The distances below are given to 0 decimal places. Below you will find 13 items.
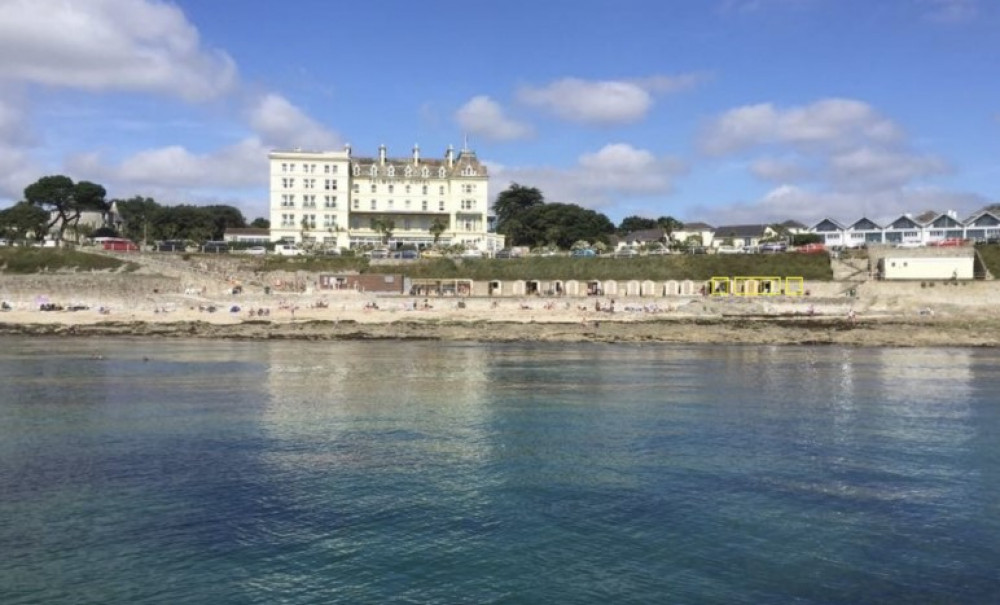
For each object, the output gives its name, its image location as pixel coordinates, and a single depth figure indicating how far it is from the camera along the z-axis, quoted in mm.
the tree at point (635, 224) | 159250
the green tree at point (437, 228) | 93625
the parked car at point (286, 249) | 80862
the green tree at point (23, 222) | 94375
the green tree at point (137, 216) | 118088
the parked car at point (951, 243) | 73644
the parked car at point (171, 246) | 84375
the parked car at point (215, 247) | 82975
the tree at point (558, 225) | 114188
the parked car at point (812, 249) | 78450
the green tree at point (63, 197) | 102188
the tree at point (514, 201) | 129812
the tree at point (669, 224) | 118512
